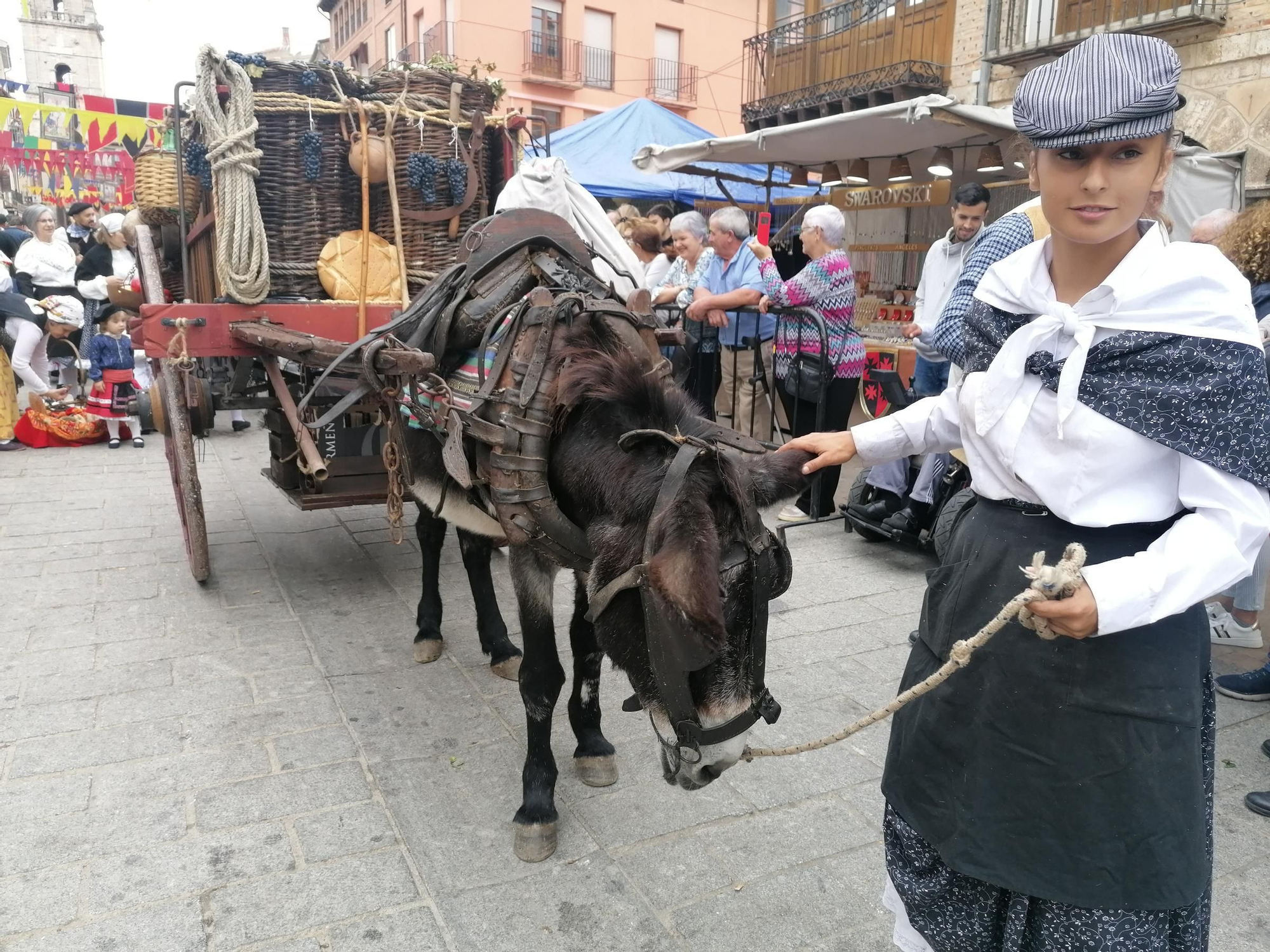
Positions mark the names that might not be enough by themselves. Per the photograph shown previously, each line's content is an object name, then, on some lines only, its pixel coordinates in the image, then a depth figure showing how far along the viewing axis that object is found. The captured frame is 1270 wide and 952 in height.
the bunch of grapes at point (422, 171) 4.08
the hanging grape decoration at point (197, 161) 4.07
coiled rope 3.75
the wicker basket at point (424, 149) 4.16
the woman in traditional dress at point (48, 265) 8.76
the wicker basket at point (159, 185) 4.28
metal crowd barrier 5.39
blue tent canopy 11.44
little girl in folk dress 7.93
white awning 5.71
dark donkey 1.67
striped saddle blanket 2.59
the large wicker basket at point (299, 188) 3.97
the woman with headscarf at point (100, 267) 9.01
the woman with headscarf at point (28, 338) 7.79
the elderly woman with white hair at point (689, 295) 6.57
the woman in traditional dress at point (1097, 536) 1.19
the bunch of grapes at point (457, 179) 4.18
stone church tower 54.03
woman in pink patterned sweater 5.39
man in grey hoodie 4.74
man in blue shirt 5.90
